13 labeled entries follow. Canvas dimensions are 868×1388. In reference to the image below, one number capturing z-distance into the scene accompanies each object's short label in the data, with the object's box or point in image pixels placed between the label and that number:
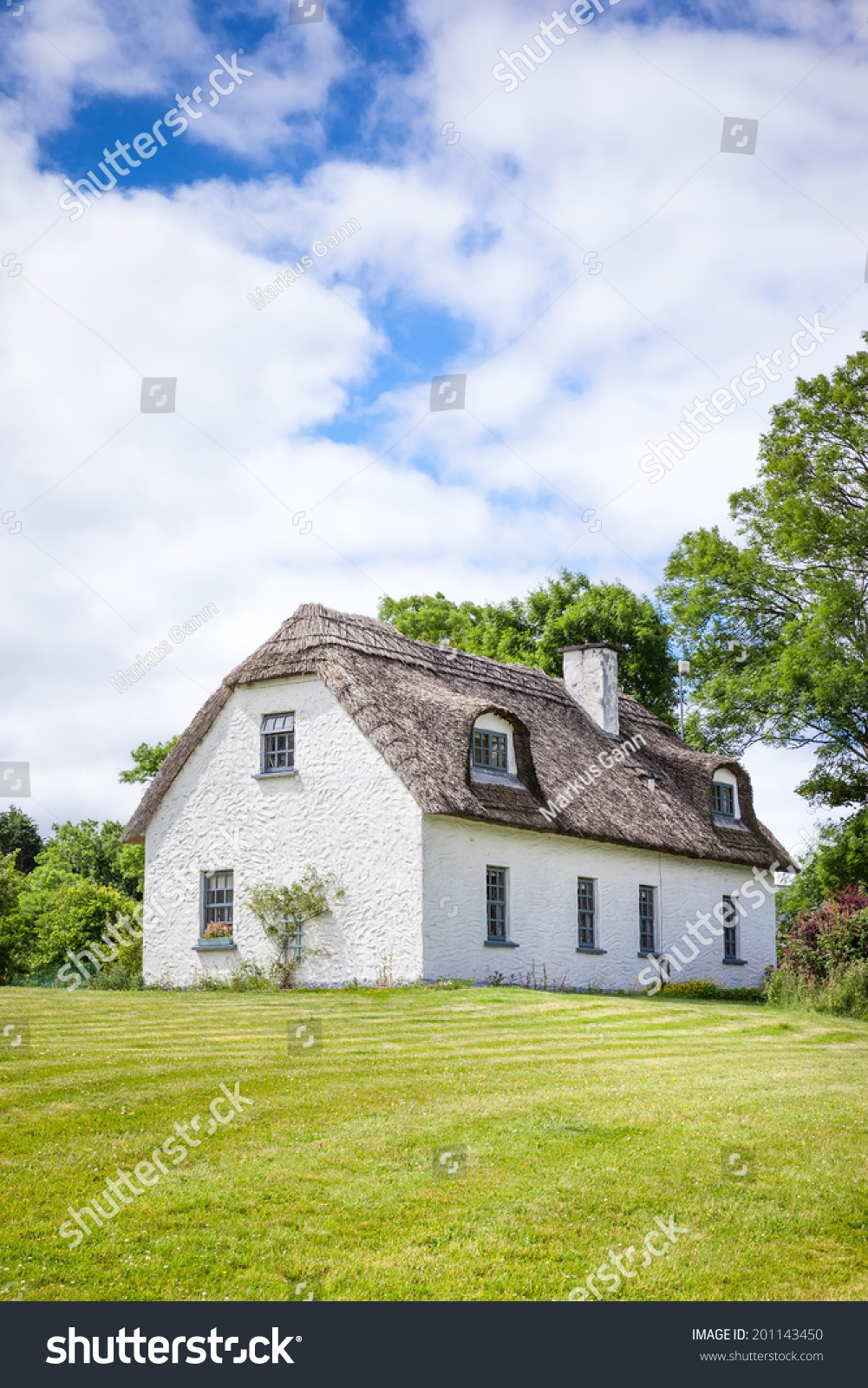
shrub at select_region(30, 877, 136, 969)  29.25
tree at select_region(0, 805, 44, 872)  59.50
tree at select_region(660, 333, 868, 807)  28.78
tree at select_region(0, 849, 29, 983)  24.81
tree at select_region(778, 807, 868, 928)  29.78
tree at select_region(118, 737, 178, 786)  37.56
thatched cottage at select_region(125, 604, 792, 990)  20.66
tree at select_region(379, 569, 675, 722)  38.66
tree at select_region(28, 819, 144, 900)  54.34
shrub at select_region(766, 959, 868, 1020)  19.95
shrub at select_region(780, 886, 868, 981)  22.00
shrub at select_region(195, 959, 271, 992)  21.44
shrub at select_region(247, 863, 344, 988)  21.20
